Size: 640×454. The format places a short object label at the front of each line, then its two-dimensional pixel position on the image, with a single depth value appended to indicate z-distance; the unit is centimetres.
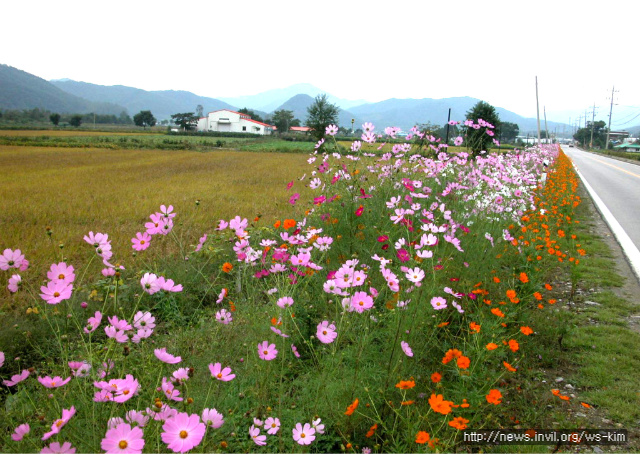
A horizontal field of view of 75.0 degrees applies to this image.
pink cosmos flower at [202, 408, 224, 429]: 103
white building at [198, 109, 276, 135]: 7069
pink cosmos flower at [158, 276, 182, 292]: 143
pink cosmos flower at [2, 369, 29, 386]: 124
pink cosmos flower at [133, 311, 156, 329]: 142
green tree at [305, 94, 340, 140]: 3322
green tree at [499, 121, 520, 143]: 7764
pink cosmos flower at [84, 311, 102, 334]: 132
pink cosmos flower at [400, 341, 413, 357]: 163
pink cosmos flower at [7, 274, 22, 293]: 134
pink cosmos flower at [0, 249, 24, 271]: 135
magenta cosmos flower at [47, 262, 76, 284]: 133
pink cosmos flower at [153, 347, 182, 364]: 120
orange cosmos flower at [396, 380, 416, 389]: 146
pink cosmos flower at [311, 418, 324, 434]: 132
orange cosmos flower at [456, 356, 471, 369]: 172
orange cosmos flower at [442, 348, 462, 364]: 178
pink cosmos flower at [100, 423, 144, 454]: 91
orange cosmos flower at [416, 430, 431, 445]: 134
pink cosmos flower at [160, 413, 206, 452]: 92
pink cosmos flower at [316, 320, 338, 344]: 157
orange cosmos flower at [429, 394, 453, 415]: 138
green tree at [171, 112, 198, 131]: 6832
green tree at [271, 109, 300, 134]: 7069
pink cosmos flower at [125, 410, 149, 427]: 106
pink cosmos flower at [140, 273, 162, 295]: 143
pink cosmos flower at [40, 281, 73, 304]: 128
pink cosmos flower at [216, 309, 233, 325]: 181
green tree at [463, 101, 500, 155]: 1448
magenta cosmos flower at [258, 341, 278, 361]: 148
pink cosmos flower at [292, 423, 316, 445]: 129
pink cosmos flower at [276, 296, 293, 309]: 174
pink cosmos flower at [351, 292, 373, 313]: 155
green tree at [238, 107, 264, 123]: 8160
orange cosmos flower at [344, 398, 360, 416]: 137
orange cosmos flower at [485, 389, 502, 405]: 157
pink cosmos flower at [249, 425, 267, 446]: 121
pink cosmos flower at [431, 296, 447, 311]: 193
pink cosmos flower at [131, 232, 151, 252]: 178
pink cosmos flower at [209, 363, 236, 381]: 124
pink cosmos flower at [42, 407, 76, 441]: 91
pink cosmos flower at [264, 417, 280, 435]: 137
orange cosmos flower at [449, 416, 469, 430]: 139
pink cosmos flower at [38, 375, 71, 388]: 115
